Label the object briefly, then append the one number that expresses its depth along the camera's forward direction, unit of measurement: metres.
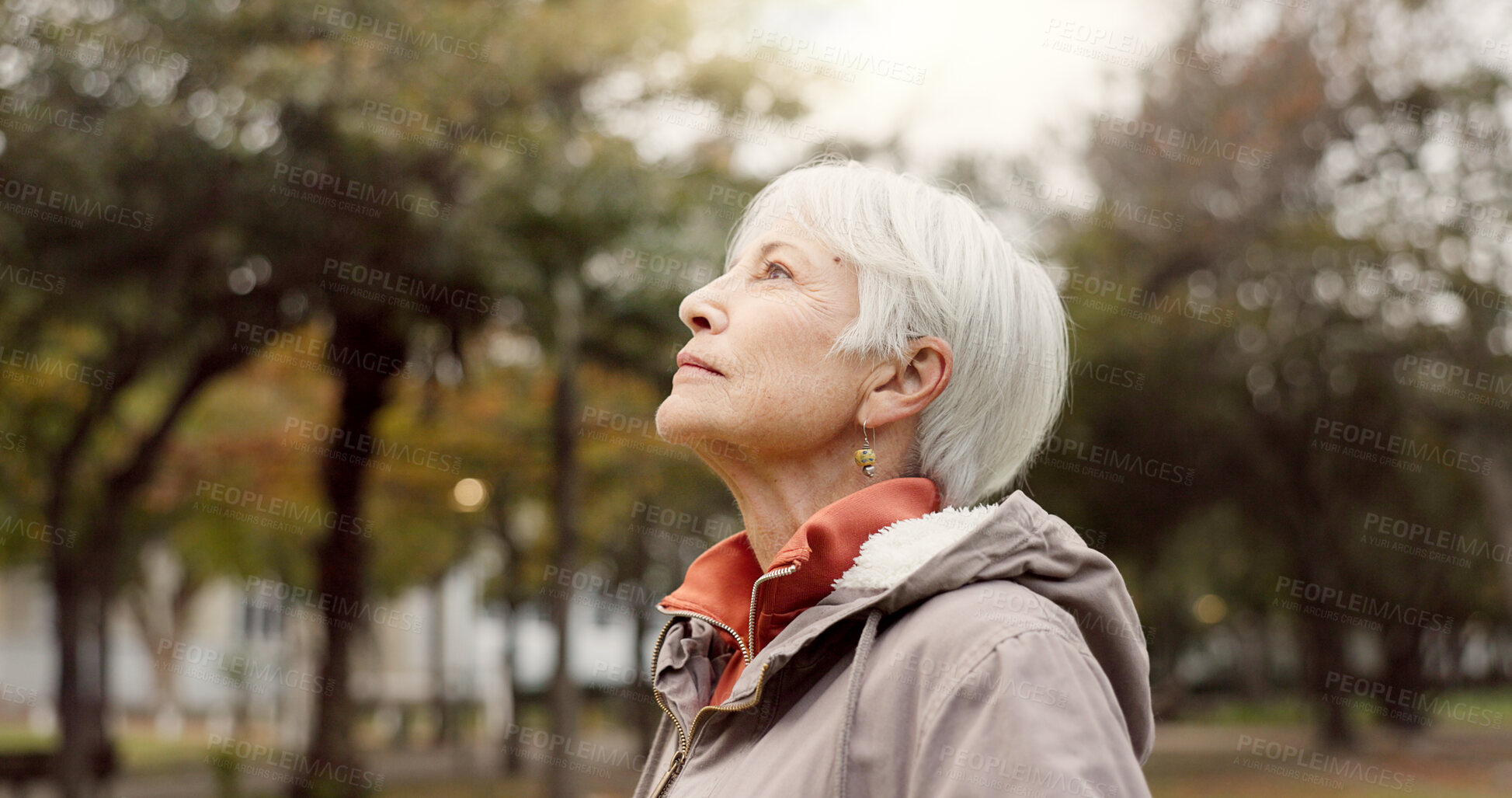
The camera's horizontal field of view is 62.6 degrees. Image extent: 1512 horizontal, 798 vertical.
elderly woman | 1.42
